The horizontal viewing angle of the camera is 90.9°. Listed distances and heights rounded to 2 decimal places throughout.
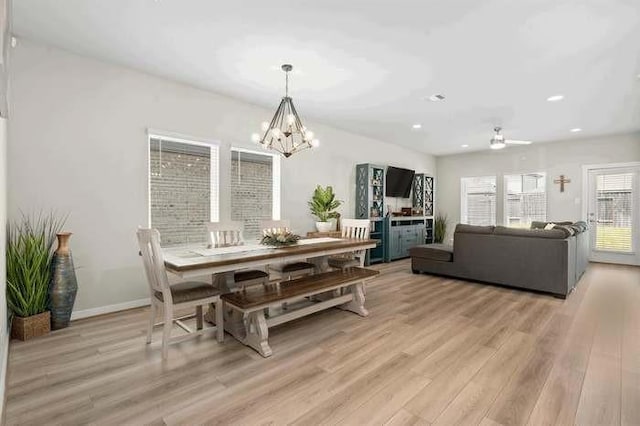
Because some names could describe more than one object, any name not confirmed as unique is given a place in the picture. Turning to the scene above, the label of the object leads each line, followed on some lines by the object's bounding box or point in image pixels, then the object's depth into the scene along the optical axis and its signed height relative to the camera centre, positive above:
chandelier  3.47 +1.07
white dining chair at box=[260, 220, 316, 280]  3.73 -0.69
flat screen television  7.16 +0.64
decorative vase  2.96 -0.73
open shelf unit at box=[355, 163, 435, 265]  6.45 -0.26
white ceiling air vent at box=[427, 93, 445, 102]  4.32 +1.56
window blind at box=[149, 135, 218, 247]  3.89 +0.27
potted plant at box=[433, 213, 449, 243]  8.66 -0.58
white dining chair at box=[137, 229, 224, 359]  2.40 -0.70
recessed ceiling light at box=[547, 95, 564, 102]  4.29 +1.54
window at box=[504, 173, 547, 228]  7.46 +0.24
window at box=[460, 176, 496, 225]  8.23 +0.24
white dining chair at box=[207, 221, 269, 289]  3.27 -0.36
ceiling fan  5.41 +1.15
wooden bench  2.58 -0.79
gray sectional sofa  4.11 -0.70
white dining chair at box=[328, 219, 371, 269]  4.07 -0.38
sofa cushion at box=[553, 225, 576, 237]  4.15 -0.29
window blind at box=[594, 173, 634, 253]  6.40 -0.06
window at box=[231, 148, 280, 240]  4.62 +0.32
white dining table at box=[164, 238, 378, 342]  2.37 -0.42
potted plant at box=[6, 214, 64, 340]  2.74 -0.64
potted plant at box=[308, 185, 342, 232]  5.32 +0.06
